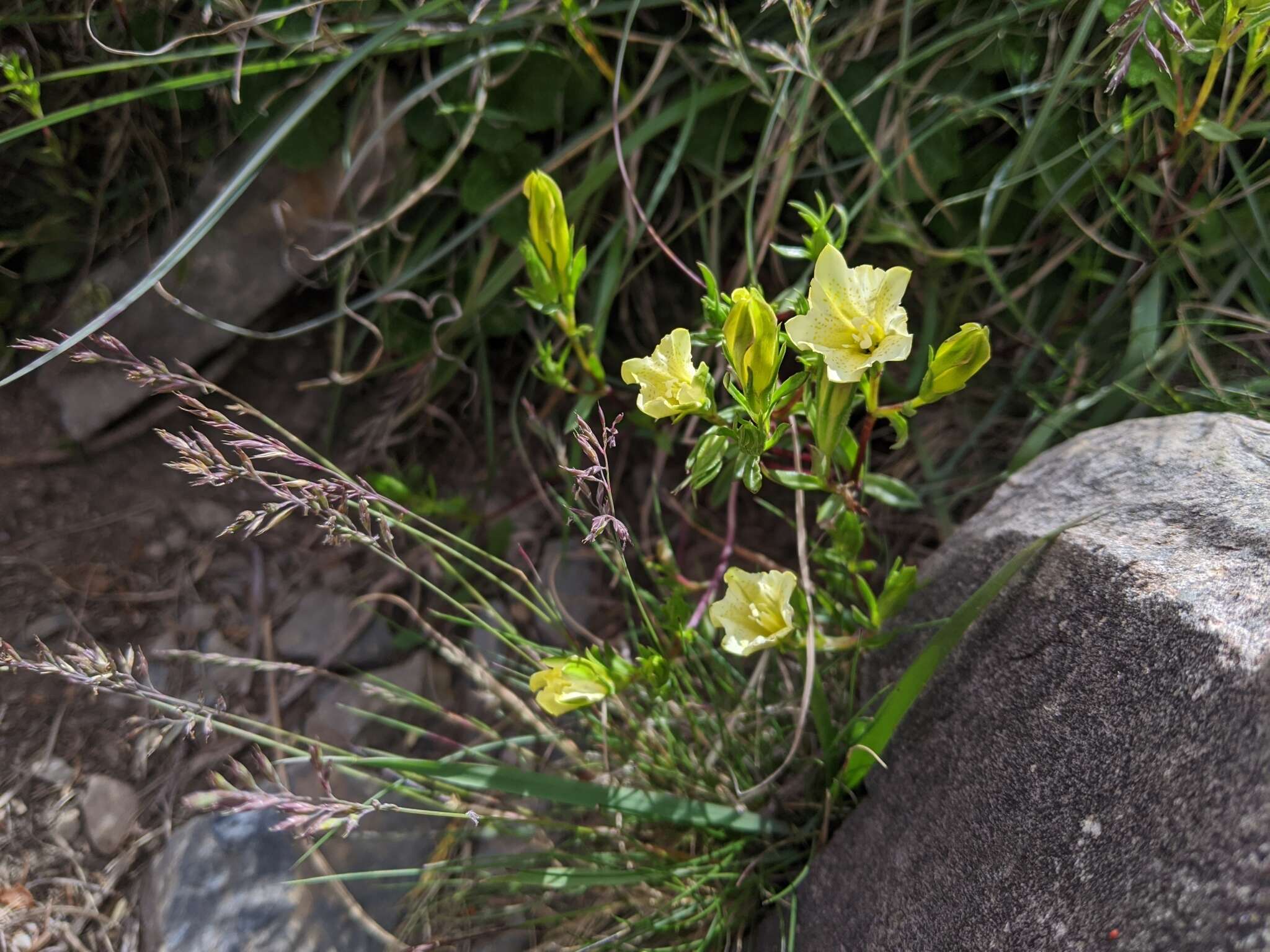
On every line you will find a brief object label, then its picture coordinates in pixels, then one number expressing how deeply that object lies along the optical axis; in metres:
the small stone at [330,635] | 0.54
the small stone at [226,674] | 0.53
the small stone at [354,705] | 0.52
